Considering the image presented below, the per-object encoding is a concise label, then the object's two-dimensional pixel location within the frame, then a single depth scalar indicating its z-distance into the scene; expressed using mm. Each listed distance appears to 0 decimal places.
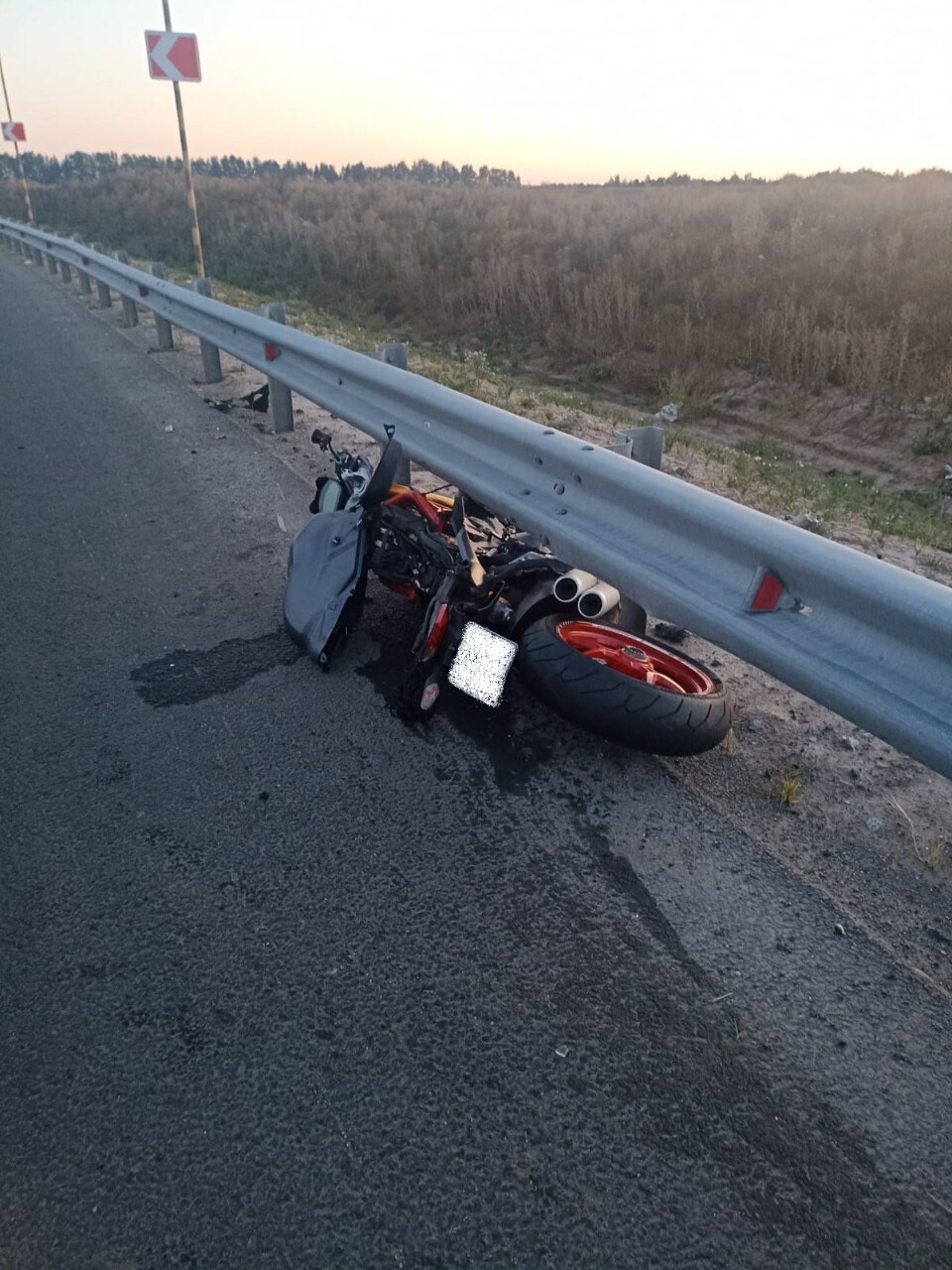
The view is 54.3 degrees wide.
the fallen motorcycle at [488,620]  2971
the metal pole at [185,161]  13000
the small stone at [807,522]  5094
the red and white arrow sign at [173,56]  12234
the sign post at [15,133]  29725
